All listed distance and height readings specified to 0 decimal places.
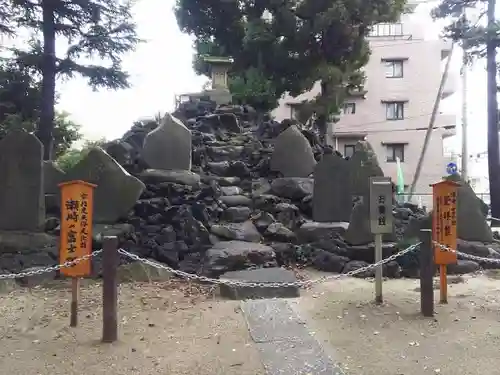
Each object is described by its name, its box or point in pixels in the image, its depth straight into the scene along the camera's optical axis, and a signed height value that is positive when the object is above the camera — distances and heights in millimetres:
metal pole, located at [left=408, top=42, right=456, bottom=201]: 20859 +3674
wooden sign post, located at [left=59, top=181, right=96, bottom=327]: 4984 -255
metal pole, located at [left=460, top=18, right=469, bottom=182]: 21984 +3575
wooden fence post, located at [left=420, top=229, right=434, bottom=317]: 5219 -720
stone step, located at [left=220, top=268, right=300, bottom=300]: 6035 -1021
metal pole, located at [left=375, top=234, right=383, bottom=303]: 5750 -874
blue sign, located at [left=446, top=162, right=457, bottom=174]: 13477 +1151
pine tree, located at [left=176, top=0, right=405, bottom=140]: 16531 +5977
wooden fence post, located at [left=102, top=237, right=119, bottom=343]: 4500 -784
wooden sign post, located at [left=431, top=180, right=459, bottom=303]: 5832 -188
